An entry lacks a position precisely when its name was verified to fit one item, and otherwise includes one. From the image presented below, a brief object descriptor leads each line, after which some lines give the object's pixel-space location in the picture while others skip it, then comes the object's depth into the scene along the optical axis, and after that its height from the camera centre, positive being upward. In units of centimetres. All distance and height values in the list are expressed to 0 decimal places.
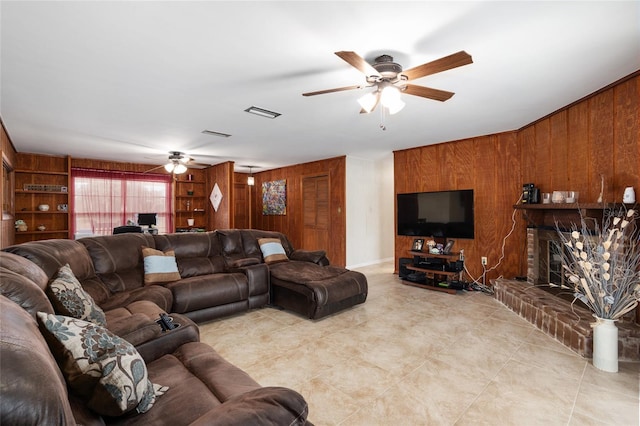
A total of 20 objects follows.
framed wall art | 798 +37
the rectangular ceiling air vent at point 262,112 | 349 +119
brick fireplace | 256 -102
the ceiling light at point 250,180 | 794 +82
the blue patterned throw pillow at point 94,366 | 106 -56
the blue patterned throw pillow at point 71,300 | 164 -51
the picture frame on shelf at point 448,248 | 479 -61
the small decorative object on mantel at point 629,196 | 265 +12
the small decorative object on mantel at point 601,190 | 299 +20
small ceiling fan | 589 +100
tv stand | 464 -94
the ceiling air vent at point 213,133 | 448 +120
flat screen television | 469 -7
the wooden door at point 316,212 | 678 -3
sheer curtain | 649 +30
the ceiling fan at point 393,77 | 191 +96
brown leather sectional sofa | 70 -69
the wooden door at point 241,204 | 908 +21
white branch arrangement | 235 -54
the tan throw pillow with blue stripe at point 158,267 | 334 -64
